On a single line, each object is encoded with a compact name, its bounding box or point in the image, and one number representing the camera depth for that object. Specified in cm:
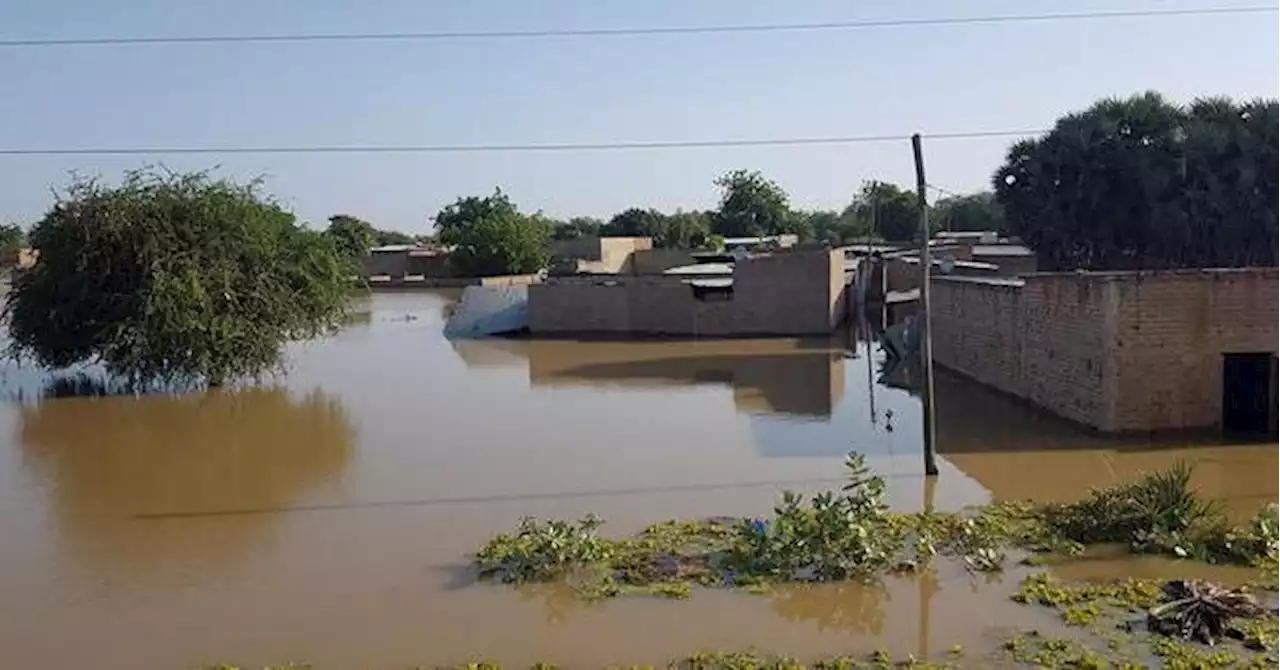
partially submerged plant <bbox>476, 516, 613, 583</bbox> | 903
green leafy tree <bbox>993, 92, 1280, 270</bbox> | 2830
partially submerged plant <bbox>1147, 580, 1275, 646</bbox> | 715
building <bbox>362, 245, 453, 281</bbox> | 6469
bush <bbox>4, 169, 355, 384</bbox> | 2053
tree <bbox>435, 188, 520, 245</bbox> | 5808
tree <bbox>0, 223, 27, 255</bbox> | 6227
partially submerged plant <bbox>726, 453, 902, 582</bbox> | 884
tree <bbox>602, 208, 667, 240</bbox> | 7356
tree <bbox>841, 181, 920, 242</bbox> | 6153
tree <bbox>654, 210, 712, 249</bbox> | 6734
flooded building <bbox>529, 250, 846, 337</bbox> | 3033
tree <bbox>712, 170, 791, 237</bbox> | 6888
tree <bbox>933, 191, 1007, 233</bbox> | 6000
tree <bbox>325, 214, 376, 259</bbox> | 7218
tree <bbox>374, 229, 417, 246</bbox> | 11098
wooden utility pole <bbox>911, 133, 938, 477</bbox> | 1152
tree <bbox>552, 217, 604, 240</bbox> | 8525
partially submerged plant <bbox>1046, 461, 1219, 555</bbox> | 927
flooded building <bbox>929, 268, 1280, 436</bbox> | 1418
